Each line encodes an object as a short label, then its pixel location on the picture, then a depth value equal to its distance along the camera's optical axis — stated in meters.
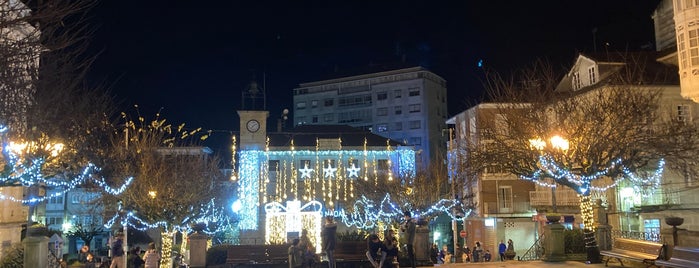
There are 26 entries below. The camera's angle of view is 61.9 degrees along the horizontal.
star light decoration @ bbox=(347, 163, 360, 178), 60.65
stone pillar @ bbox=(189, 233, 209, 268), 21.77
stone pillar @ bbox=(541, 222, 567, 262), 19.38
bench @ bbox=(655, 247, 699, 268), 13.52
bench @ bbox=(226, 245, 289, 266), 23.01
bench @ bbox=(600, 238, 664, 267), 15.92
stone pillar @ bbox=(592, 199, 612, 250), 20.19
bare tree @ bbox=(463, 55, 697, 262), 21.22
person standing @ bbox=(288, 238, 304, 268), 18.55
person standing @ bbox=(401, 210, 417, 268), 17.69
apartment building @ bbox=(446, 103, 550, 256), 46.06
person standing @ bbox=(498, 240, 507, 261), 32.76
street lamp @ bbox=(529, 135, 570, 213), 21.38
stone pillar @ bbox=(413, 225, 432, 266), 21.09
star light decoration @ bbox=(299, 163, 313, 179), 61.44
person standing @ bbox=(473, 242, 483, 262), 32.19
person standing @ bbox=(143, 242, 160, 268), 20.54
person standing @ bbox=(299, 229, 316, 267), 18.95
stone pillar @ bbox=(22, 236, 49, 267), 19.33
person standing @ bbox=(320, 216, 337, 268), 17.64
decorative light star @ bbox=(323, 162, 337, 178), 60.87
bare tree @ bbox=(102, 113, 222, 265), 29.30
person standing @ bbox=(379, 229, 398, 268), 16.19
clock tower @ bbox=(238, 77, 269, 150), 59.81
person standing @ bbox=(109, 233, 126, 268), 21.00
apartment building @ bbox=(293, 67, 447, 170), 79.81
